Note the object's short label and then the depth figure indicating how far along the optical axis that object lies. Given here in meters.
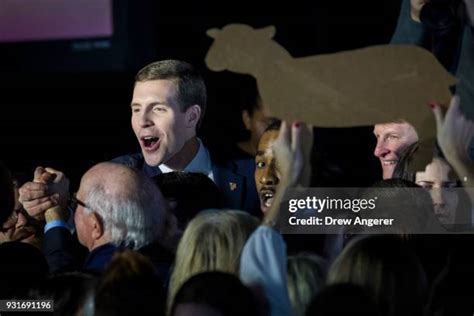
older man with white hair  8.48
